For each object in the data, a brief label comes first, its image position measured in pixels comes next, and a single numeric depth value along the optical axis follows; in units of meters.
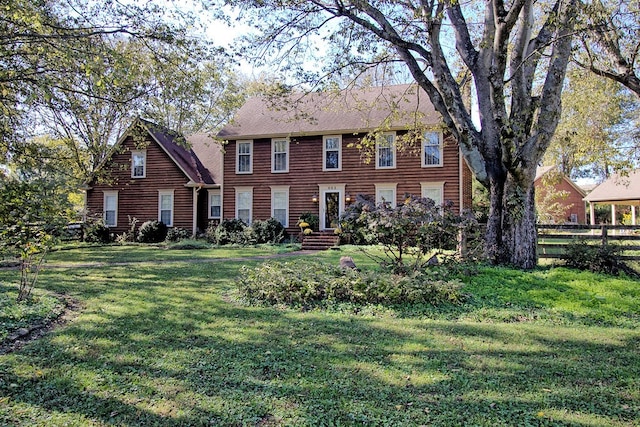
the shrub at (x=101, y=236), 20.45
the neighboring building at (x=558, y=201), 19.56
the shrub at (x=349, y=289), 6.29
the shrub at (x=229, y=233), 18.59
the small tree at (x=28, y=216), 5.21
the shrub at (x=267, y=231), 18.41
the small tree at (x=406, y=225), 7.18
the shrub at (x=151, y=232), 20.22
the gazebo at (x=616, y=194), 23.39
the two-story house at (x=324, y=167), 17.84
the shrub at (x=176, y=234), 20.03
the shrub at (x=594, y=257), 8.76
